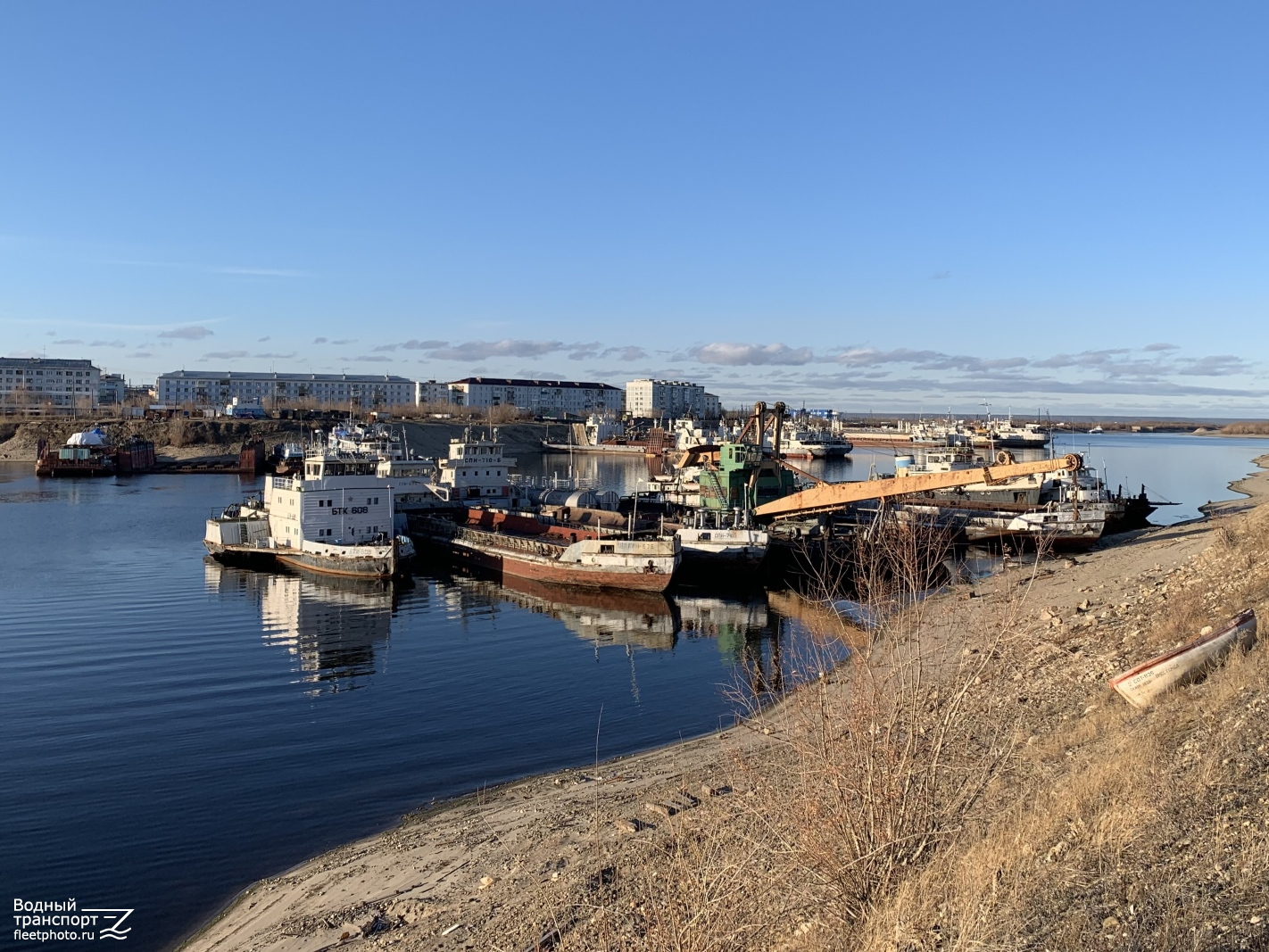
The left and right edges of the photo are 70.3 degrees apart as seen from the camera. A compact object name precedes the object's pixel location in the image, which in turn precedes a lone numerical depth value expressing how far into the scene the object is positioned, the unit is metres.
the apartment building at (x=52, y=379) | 190.25
